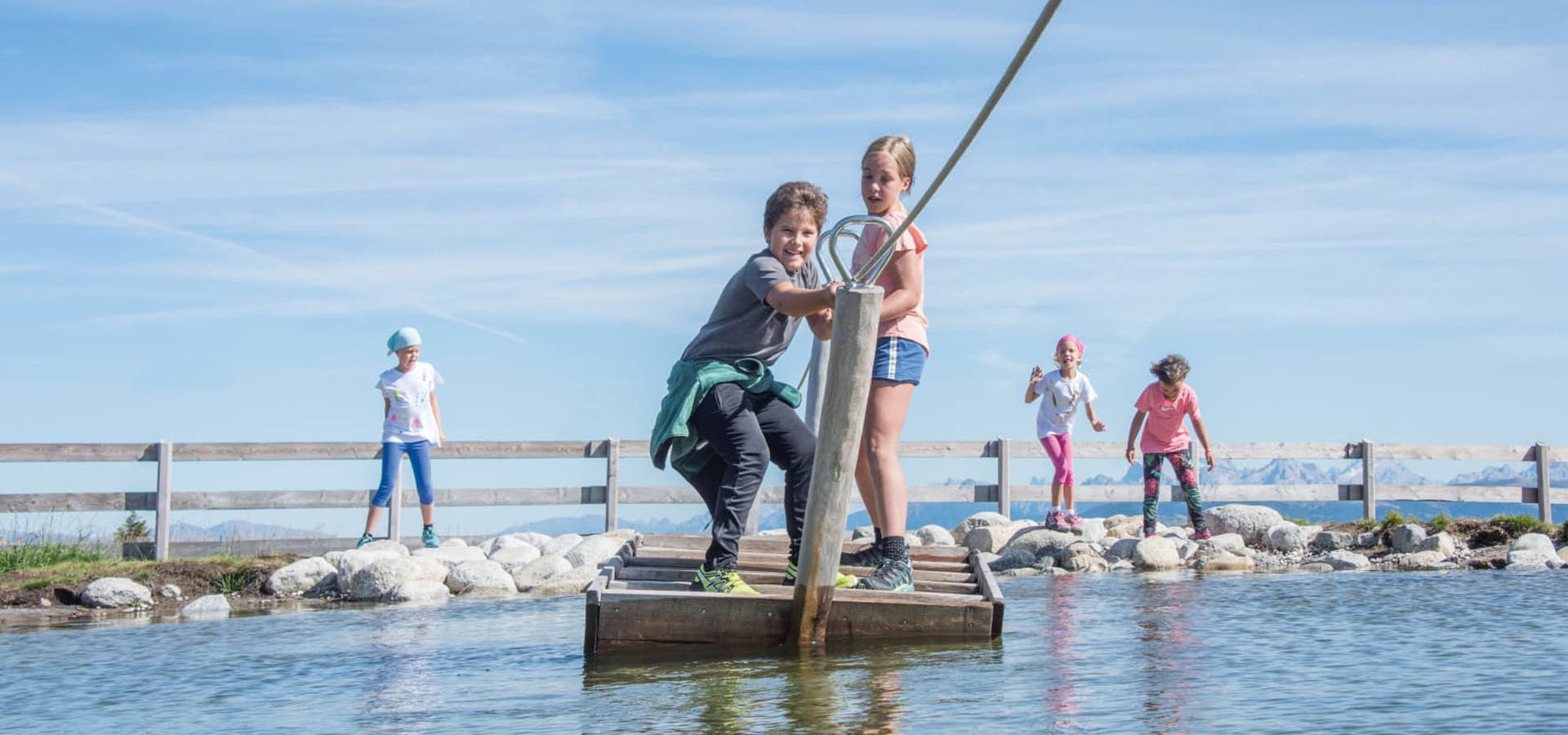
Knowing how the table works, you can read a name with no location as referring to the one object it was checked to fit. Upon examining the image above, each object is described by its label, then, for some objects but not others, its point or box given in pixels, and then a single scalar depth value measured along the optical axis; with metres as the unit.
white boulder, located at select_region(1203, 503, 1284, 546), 12.06
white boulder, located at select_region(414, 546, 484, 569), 10.80
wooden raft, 5.15
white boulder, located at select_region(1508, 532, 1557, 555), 9.91
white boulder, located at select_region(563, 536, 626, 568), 10.82
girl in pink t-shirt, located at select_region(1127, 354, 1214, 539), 11.07
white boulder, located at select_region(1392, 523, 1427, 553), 10.81
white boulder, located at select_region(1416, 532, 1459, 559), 10.37
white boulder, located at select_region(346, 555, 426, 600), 9.59
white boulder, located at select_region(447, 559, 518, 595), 9.67
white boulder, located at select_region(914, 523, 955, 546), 12.27
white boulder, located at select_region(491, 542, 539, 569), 11.02
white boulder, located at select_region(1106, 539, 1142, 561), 10.52
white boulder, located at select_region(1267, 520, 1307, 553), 11.40
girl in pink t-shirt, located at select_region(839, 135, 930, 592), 5.38
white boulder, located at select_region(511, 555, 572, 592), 9.97
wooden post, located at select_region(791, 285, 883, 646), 4.71
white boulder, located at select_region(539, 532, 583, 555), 11.68
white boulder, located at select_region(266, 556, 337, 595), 10.02
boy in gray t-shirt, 5.30
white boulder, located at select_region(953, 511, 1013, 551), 12.96
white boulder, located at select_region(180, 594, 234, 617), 8.79
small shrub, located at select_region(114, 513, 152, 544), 13.30
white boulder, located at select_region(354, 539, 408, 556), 11.04
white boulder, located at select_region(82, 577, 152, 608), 9.48
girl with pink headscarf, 12.14
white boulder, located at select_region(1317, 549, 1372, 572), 9.95
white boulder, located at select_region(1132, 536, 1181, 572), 10.10
